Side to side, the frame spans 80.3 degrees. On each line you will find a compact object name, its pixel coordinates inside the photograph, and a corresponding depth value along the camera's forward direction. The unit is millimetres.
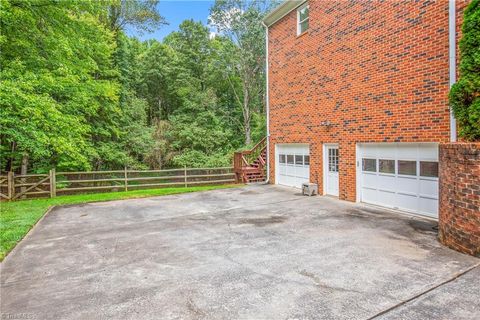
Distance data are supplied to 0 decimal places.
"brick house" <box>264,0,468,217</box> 6832
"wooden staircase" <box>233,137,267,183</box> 14781
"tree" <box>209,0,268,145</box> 22734
